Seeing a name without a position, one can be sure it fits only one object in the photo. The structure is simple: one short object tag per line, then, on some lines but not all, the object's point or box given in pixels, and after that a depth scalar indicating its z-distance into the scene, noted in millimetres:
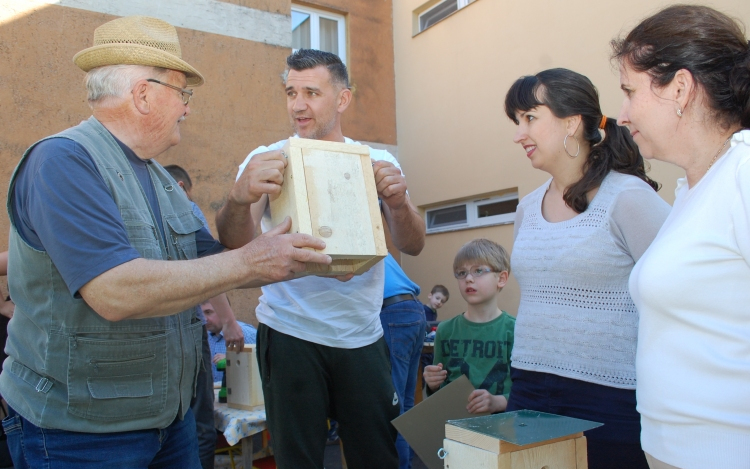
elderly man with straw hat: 1492
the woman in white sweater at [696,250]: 1234
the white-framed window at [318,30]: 8992
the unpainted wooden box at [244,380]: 3633
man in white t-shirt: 2270
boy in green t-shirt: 3125
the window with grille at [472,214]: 7824
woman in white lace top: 1832
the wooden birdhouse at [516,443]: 1411
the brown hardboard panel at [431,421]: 2025
